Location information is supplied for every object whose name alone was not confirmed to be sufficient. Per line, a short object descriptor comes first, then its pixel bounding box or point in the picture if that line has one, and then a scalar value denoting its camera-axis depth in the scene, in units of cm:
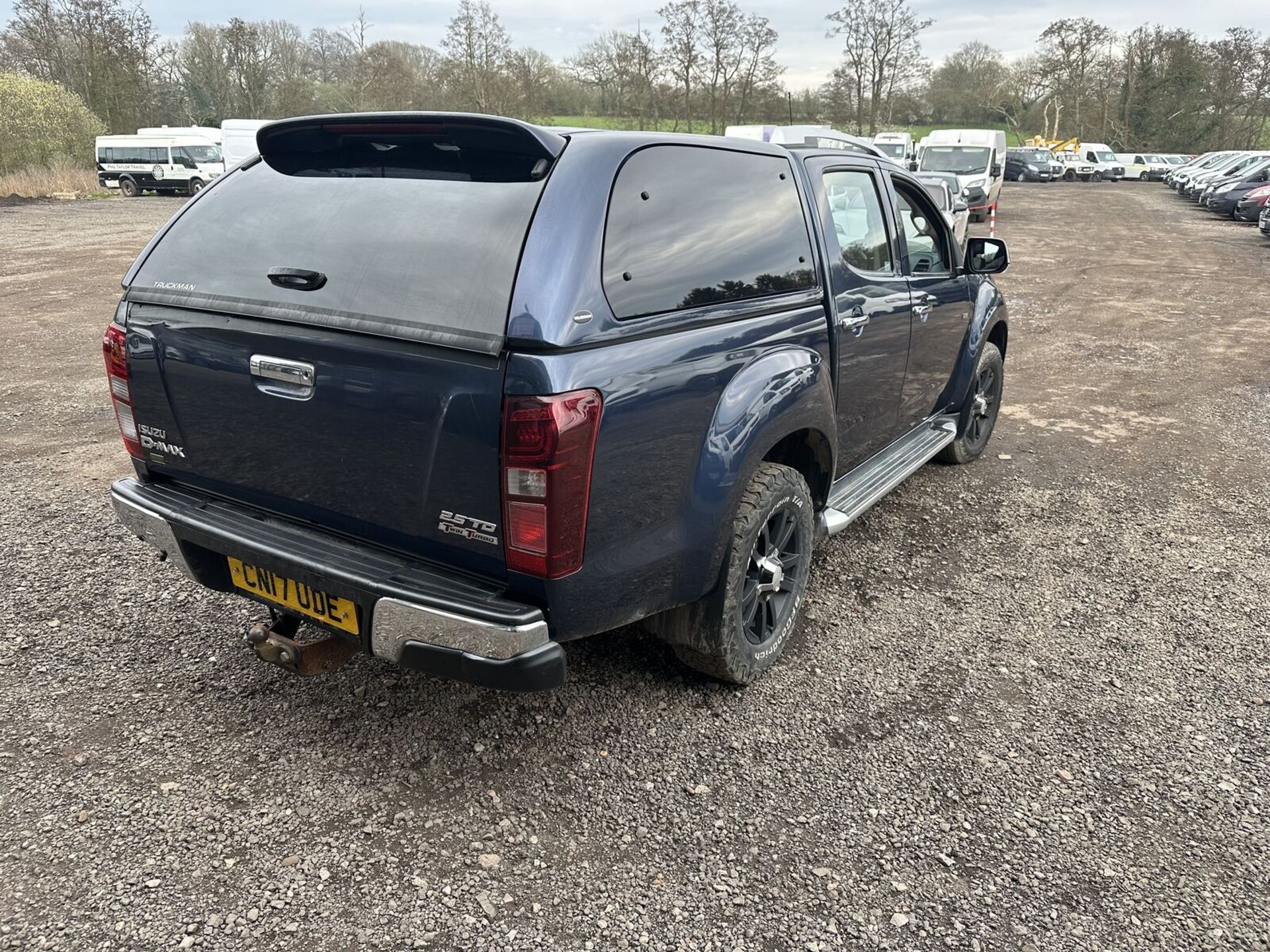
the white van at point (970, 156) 2183
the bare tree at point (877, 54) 5153
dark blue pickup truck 230
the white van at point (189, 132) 3491
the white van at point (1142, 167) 4688
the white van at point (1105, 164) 4597
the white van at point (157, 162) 3169
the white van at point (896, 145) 2750
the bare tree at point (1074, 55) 5641
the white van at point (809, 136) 1633
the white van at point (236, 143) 2702
